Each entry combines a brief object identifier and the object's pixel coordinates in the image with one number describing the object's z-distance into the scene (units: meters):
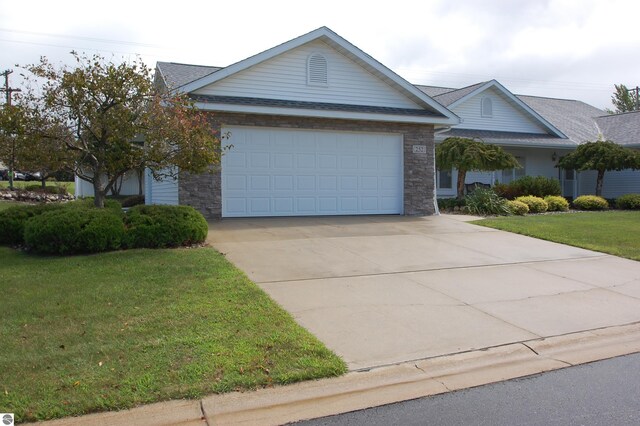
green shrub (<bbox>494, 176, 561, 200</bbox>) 20.42
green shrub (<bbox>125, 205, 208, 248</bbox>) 9.25
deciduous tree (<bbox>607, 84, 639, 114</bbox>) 60.75
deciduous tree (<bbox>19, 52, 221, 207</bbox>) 9.14
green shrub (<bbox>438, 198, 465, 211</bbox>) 18.38
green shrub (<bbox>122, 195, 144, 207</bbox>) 20.80
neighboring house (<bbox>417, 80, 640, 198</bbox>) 22.66
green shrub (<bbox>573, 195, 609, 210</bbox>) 19.73
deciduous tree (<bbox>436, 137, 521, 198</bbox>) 17.69
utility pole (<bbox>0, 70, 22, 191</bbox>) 9.16
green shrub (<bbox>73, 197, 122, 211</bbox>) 10.13
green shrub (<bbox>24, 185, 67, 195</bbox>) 25.91
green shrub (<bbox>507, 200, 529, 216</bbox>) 17.47
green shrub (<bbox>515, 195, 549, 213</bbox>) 18.42
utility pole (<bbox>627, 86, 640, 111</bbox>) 61.06
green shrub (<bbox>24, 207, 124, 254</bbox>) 8.62
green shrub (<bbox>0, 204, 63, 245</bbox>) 9.77
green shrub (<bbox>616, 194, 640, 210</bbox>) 19.67
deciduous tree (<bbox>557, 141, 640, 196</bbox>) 20.33
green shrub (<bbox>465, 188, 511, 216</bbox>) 17.23
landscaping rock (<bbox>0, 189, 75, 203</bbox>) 21.91
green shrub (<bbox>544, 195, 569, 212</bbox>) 19.03
